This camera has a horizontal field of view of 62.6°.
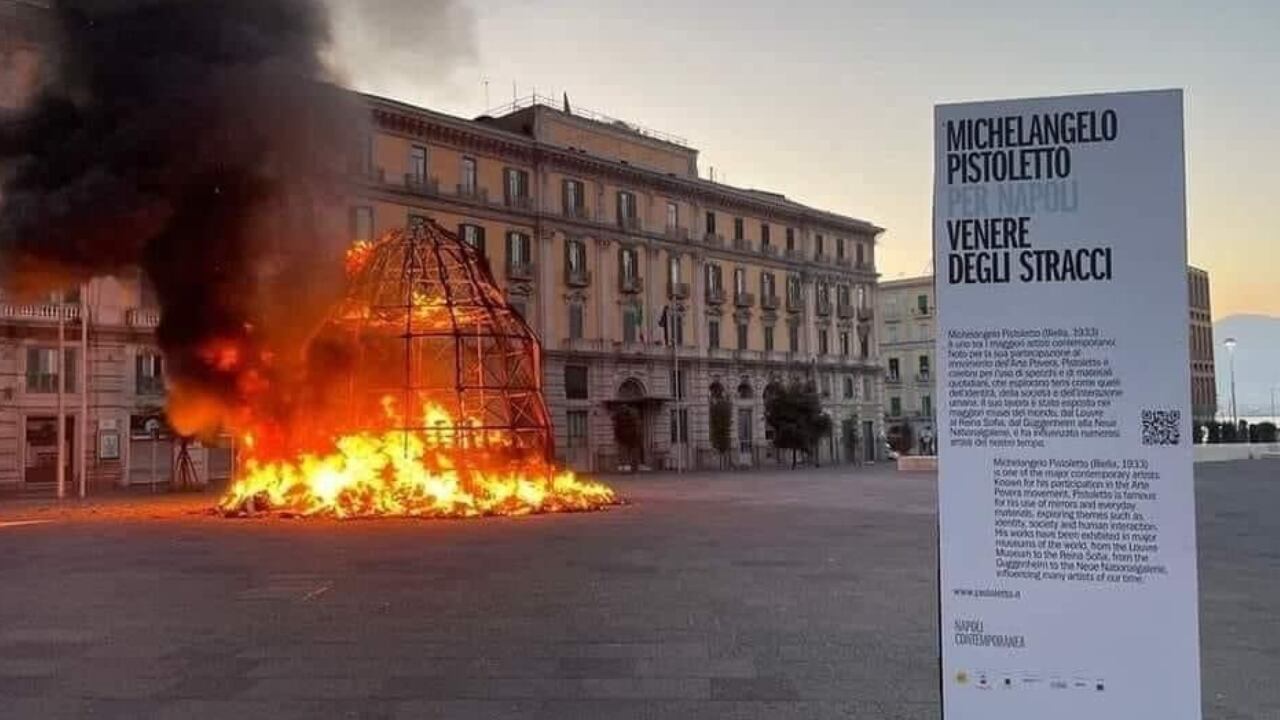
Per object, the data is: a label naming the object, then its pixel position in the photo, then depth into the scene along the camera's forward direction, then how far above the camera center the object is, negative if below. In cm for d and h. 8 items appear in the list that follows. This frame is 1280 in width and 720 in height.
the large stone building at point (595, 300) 3872 +666
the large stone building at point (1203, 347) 9131 +573
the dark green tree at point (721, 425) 6091 -61
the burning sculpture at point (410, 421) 2311 -9
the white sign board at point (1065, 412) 423 +0
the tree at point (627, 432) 5503 -85
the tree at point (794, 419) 6331 -27
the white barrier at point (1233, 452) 5599 -233
